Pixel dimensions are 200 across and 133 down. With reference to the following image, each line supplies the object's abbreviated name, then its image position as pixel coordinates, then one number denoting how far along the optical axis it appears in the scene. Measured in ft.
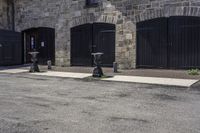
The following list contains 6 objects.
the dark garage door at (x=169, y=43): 44.78
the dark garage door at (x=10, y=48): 59.91
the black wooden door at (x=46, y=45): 60.08
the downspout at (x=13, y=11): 65.77
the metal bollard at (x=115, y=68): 45.73
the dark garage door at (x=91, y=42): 52.42
